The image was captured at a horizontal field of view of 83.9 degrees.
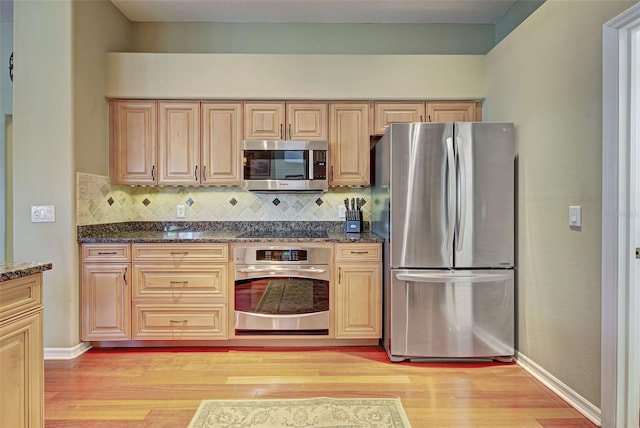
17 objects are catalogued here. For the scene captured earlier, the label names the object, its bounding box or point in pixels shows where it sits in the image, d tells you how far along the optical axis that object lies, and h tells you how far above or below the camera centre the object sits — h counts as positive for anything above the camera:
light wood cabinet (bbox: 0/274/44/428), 1.34 -0.56
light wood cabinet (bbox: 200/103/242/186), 3.21 +0.62
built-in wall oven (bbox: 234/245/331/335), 2.88 -0.62
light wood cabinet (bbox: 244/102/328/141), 3.22 +0.83
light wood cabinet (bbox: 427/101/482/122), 3.23 +0.91
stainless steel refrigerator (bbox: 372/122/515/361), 2.61 -0.21
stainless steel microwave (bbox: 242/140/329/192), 3.11 +0.42
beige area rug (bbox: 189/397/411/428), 1.93 -1.15
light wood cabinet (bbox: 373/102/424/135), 3.23 +0.89
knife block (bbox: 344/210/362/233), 3.33 -0.09
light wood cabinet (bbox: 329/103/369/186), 3.23 +0.62
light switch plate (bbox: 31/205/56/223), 2.69 -0.02
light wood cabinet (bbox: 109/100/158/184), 3.17 +0.63
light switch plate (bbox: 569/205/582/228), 2.02 -0.03
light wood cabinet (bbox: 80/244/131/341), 2.81 -0.64
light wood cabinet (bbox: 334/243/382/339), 2.89 -0.65
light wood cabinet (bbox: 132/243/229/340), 2.86 -0.65
